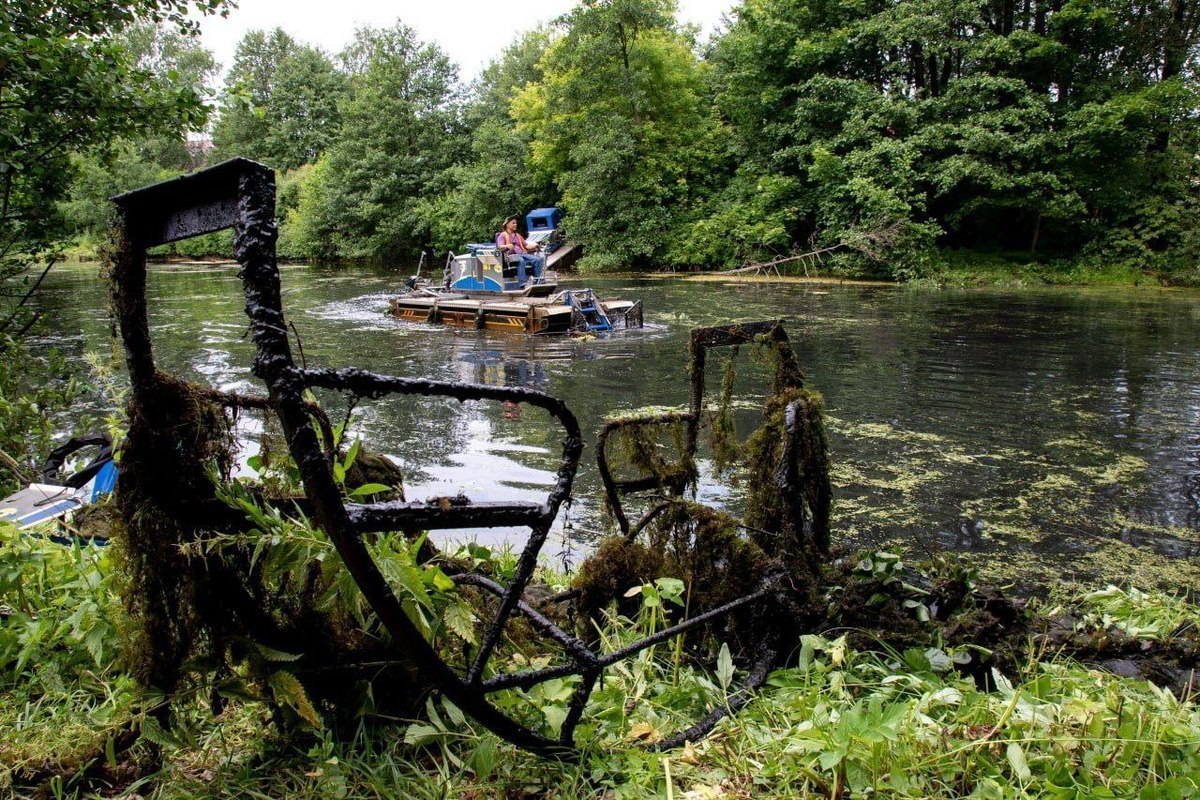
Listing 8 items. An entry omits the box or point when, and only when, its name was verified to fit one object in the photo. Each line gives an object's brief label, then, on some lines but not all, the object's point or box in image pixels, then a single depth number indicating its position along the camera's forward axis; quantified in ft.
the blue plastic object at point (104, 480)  14.79
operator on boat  61.87
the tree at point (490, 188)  128.47
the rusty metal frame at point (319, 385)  4.75
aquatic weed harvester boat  55.57
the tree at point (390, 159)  141.18
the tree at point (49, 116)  14.69
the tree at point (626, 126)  109.19
